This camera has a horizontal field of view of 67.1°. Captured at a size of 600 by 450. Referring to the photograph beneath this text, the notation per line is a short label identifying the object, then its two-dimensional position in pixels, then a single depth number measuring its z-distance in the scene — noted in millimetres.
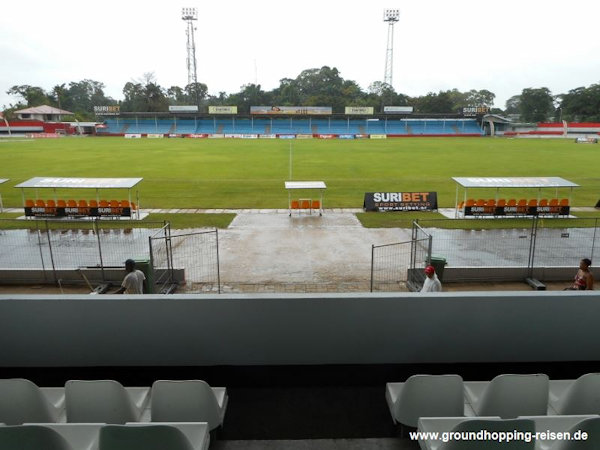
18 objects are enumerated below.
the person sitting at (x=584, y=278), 7429
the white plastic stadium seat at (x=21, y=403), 3047
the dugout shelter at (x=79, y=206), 17250
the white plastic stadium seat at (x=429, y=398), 3195
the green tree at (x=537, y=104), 102625
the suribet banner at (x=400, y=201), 18438
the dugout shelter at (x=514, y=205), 17266
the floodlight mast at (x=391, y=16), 89125
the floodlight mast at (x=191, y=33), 86625
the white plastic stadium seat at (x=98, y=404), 3082
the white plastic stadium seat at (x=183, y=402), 3086
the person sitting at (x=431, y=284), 6941
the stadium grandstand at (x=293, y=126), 82625
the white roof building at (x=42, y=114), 97000
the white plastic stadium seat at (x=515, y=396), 3146
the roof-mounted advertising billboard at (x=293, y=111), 86000
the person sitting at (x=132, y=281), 7438
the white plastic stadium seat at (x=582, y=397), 3174
